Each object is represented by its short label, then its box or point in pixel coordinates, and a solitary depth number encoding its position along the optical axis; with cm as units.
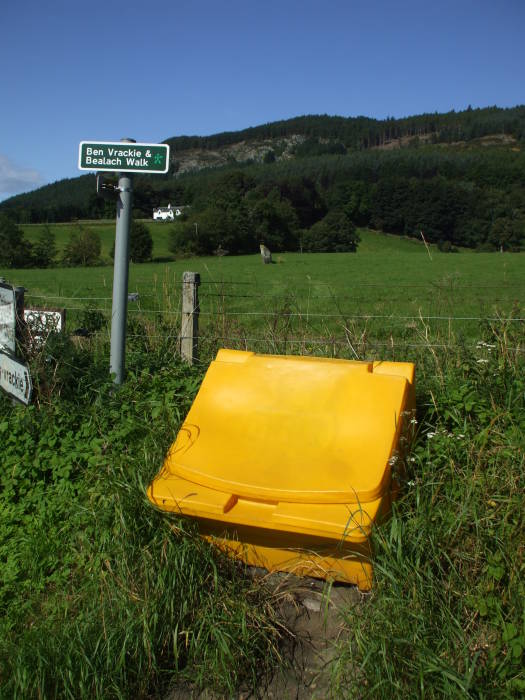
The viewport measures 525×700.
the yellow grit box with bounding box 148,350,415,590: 292
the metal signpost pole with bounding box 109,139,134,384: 494
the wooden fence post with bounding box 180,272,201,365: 557
